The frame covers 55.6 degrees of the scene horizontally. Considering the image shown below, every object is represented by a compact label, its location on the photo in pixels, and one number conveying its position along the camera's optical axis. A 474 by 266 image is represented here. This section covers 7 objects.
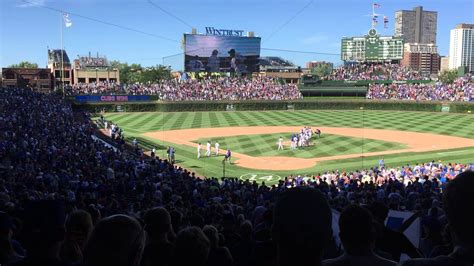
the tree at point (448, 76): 141.62
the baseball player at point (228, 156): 29.88
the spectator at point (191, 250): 3.21
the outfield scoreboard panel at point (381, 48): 104.88
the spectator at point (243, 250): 4.94
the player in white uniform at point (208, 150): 32.49
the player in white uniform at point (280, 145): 34.73
